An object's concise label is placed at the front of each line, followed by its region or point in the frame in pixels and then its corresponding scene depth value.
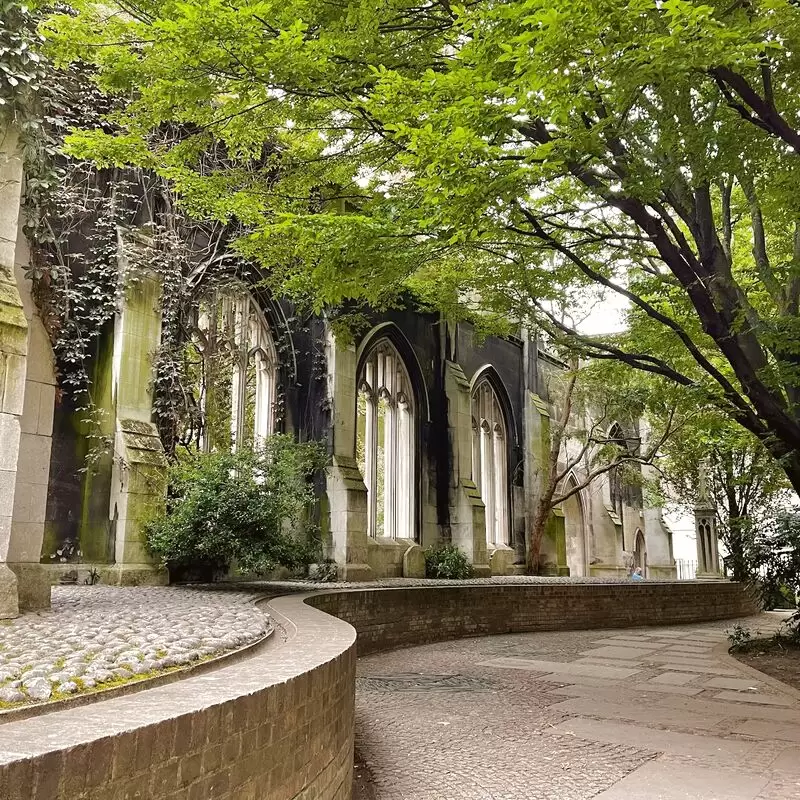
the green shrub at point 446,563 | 16.38
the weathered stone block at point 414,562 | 16.06
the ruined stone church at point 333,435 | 6.81
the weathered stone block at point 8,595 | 5.55
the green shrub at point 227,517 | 9.72
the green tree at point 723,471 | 17.72
